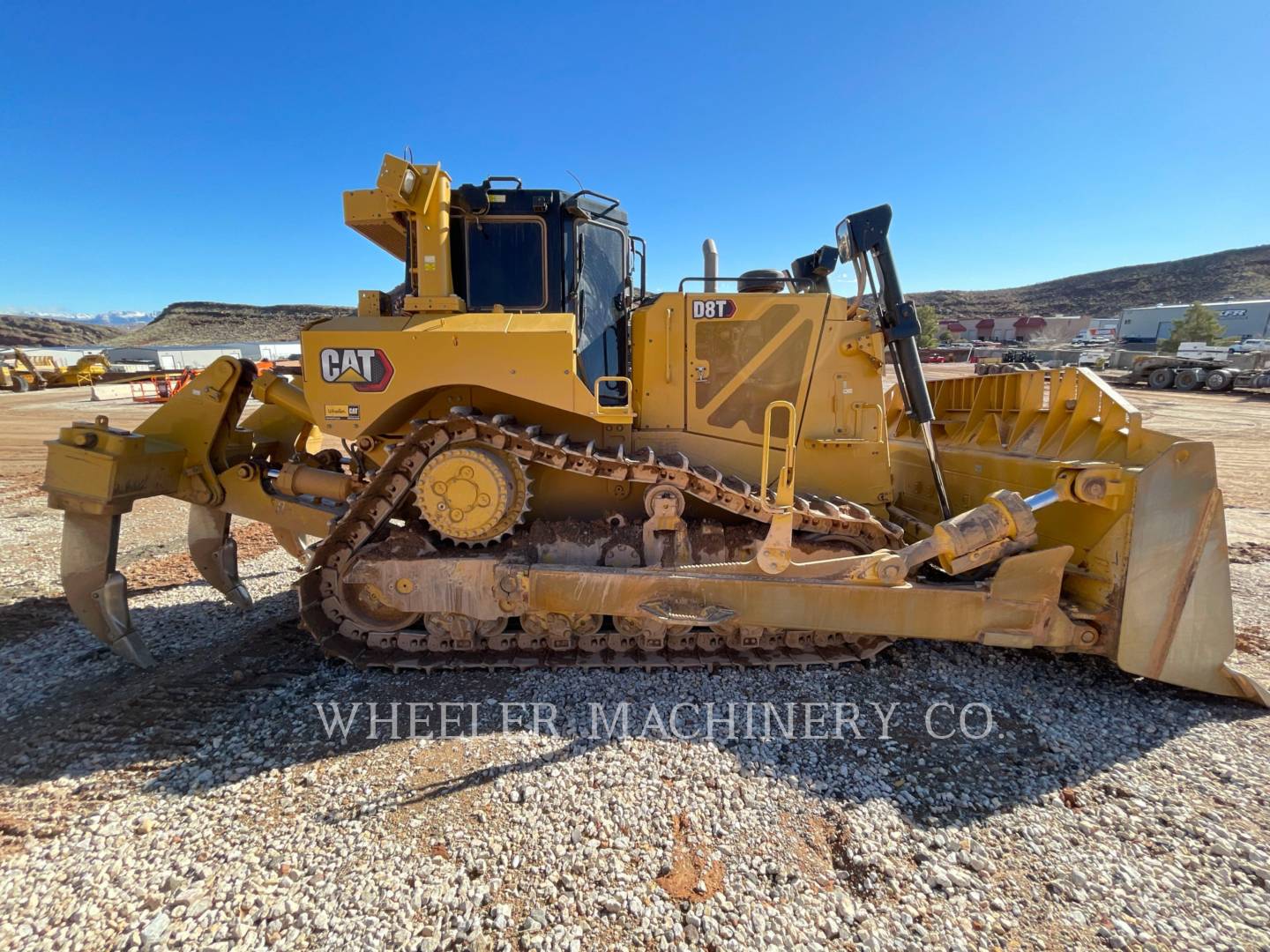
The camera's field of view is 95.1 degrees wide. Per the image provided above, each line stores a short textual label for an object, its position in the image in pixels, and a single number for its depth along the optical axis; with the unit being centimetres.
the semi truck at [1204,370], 2381
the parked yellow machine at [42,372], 2888
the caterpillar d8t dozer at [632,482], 347
